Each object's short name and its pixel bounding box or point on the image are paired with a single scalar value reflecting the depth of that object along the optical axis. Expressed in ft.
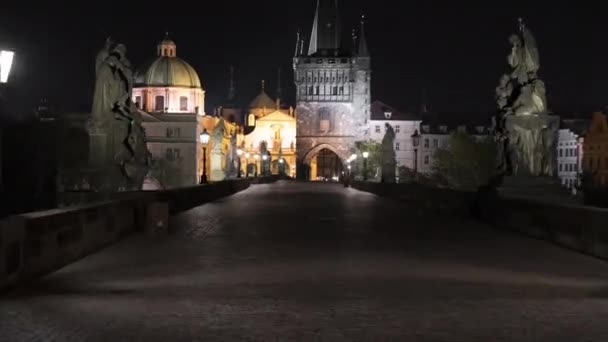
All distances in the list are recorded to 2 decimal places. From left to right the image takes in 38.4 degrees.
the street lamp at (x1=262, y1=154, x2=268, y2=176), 389.19
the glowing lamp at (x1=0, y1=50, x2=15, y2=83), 46.97
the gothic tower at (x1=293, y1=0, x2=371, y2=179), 480.23
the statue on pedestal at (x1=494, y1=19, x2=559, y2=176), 72.84
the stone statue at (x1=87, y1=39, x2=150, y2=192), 75.41
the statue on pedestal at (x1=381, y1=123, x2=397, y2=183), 186.91
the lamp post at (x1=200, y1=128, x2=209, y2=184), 139.23
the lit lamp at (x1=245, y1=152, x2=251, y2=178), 436.11
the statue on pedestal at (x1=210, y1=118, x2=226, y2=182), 201.26
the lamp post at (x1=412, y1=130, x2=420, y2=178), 163.43
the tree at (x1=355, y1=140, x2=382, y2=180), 394.38
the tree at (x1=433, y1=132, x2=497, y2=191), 371.80
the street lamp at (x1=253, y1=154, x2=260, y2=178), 463.75
